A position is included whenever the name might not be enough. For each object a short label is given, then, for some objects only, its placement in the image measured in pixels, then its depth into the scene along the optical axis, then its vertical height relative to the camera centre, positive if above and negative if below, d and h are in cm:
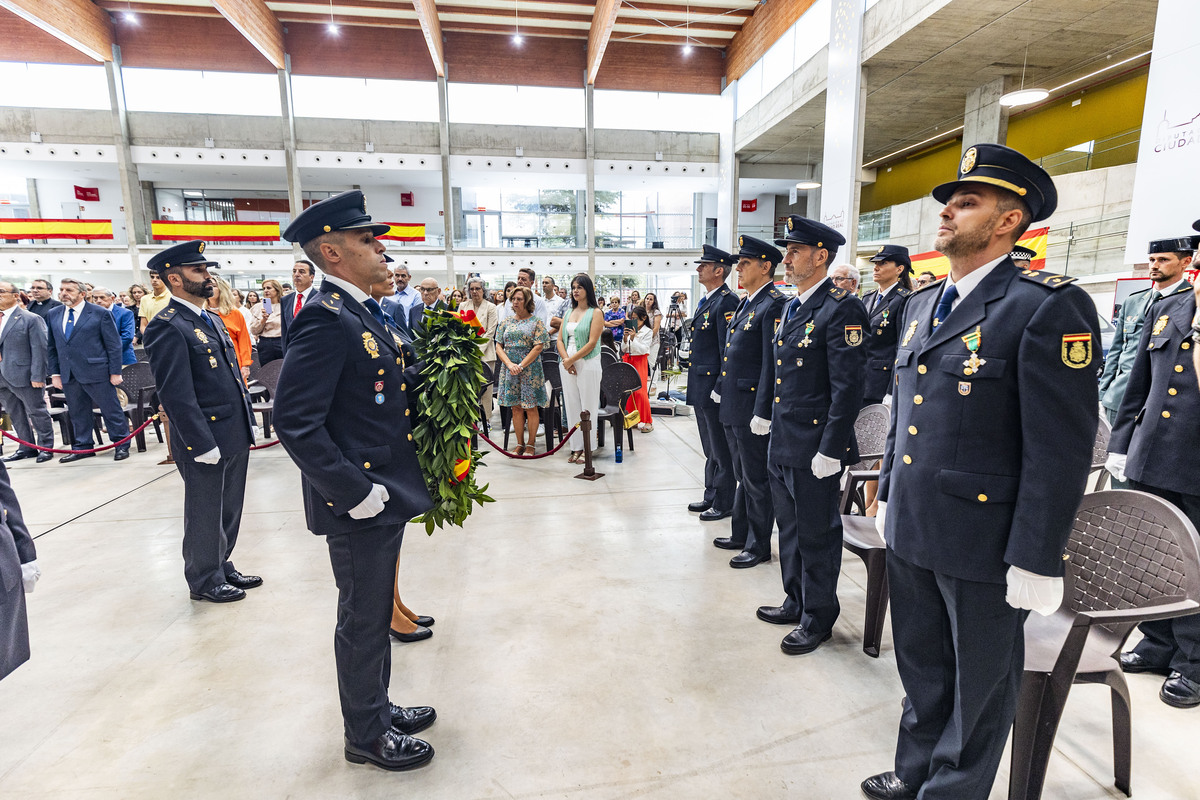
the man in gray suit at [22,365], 609 -68
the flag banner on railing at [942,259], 959 +87
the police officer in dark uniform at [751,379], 350 -50
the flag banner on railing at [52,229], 1767 +224
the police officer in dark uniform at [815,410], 264 -53
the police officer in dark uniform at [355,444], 177 -46
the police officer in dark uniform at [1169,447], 241 -67
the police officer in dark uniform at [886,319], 466 -17
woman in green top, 576 -47
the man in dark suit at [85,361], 622 -66
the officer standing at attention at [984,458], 145 -44
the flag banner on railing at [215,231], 1819 +224
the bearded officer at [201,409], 306 -60
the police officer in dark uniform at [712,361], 434 -48
